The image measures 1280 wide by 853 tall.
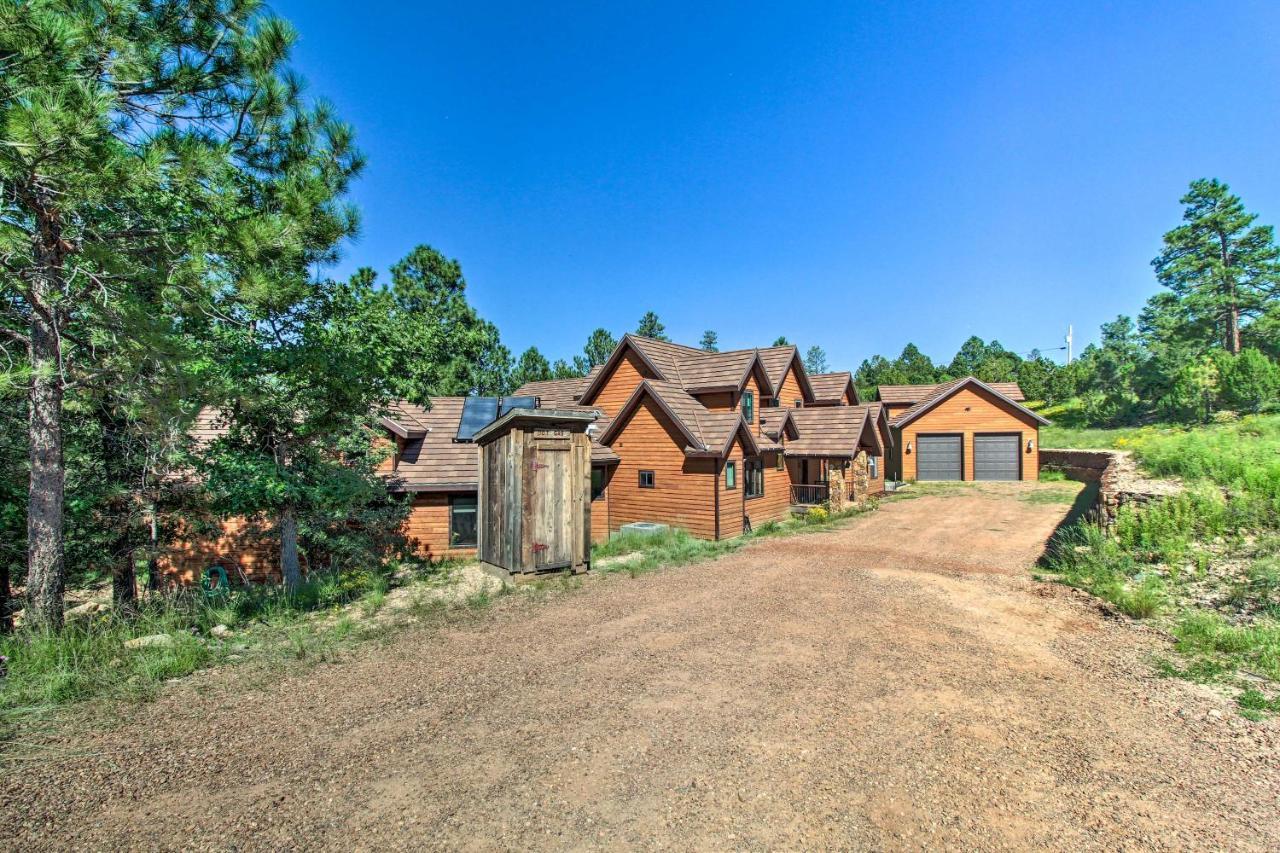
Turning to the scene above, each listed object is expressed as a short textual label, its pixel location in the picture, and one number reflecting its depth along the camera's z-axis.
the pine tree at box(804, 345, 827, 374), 107.29
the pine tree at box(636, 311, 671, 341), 58.19
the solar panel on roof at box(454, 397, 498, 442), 17.00
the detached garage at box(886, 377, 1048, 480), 28.75
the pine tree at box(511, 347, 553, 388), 46.41
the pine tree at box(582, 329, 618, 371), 51.72
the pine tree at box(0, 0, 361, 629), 5.38
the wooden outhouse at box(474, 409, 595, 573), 11.16
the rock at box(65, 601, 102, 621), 8.17
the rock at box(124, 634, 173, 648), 6.96
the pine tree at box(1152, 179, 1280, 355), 39.31
